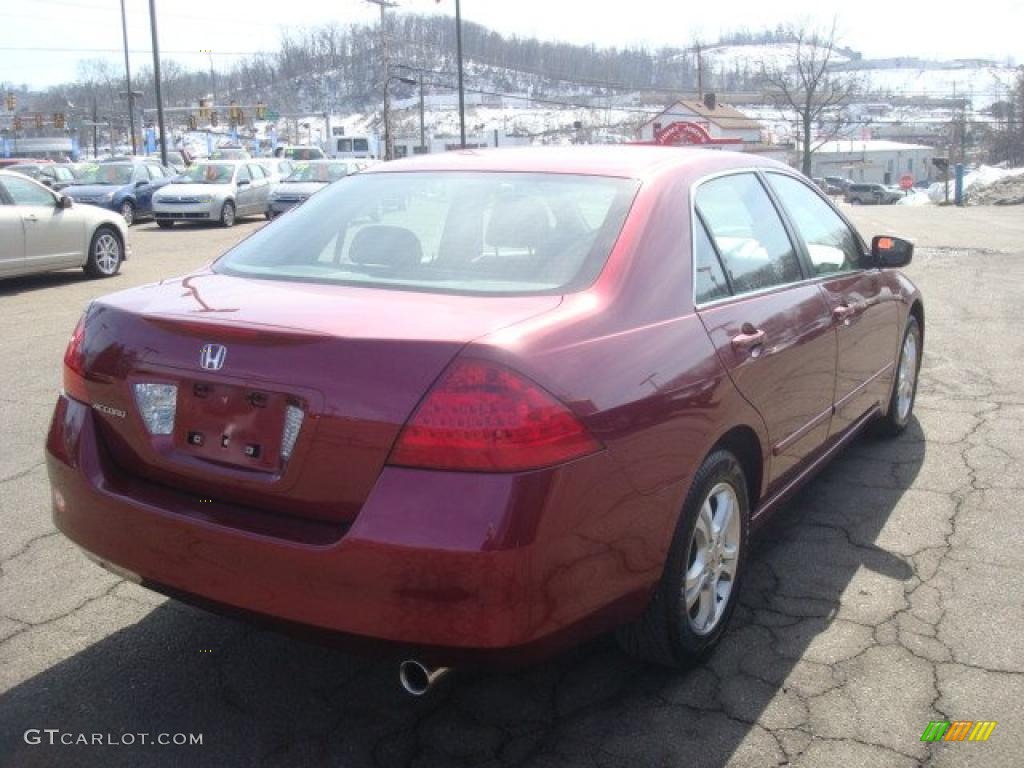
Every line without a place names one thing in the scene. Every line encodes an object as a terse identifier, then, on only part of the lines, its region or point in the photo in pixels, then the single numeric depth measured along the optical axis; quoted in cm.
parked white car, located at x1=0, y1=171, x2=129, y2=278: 1174
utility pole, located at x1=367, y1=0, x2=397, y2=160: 4738
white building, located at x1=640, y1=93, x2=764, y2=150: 5699
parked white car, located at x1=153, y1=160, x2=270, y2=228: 2217
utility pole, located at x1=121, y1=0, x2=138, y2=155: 4669
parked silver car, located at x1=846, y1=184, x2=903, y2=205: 6044
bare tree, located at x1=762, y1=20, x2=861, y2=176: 6124
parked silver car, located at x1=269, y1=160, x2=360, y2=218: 2397
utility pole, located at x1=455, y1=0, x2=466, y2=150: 3772
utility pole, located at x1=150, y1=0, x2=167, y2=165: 3416
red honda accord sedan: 233
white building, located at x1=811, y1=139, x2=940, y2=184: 10162
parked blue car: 2325
